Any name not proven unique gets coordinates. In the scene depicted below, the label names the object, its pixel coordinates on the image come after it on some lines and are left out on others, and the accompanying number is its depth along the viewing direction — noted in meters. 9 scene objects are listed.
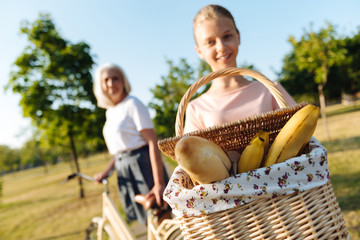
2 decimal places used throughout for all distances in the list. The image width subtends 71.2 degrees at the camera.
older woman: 2.14
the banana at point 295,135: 0.89
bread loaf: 0.78
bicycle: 1.65
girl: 1.34
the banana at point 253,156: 0.92
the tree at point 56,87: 7.83
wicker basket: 0.85
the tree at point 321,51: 10.65
